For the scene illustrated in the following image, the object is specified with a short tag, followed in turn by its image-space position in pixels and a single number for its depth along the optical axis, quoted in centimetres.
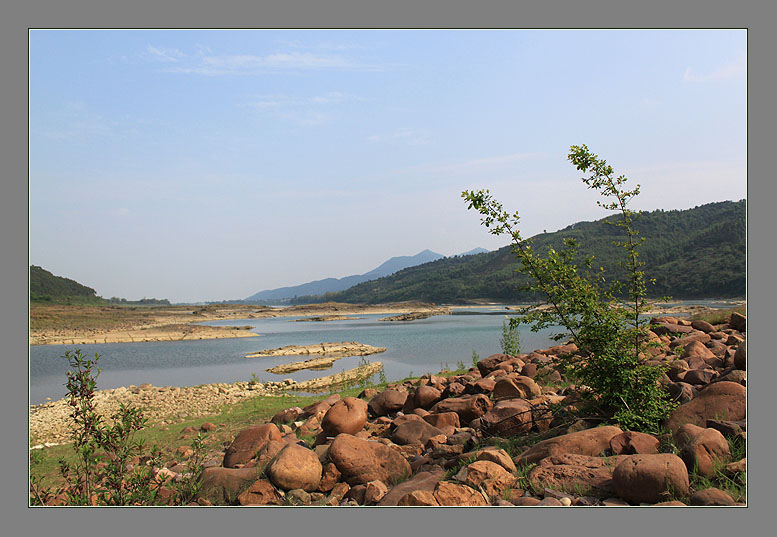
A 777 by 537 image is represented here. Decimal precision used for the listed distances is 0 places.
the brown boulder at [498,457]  552
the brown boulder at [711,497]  429
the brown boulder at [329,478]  616
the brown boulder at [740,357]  792
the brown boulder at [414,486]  526
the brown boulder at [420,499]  480
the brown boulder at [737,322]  1285
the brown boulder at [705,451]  484
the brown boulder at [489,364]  1355
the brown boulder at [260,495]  573
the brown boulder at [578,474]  497
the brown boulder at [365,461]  625
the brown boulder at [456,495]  488
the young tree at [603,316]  631
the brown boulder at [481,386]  1080
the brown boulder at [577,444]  575
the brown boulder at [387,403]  1110
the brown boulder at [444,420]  883
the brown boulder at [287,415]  1154
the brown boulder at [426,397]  1062
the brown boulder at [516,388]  977
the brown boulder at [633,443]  555
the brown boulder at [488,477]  518
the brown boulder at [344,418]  909
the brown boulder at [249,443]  770
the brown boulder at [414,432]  823
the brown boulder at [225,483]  596
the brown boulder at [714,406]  607
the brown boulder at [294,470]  593
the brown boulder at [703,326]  1331
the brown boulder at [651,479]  453
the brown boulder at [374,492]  555
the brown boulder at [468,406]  913
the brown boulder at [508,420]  766
